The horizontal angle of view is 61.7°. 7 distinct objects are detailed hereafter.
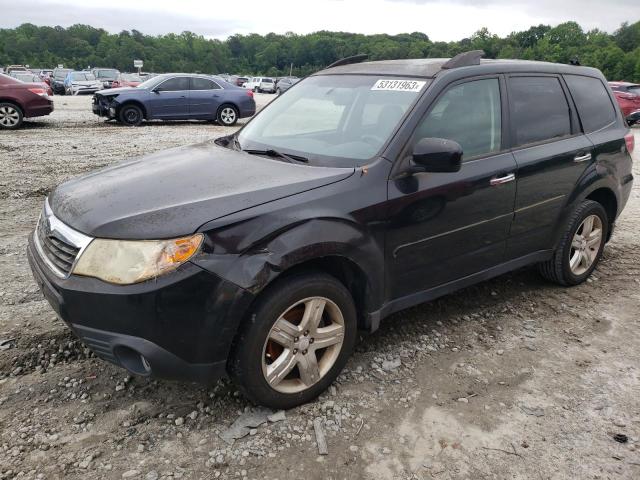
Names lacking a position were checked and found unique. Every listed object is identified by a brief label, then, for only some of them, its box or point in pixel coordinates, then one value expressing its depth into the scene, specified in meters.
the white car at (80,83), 30.20
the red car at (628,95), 16.72
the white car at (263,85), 46.72
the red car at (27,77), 26.91
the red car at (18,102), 12.23
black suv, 2.37
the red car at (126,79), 27.32
